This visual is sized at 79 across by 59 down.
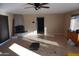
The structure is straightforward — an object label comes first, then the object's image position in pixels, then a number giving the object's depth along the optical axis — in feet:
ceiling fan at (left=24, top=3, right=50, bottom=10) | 7.81
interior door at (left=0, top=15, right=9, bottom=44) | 11.41
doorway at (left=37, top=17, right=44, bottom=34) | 17.95
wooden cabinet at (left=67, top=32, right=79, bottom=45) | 9.82
